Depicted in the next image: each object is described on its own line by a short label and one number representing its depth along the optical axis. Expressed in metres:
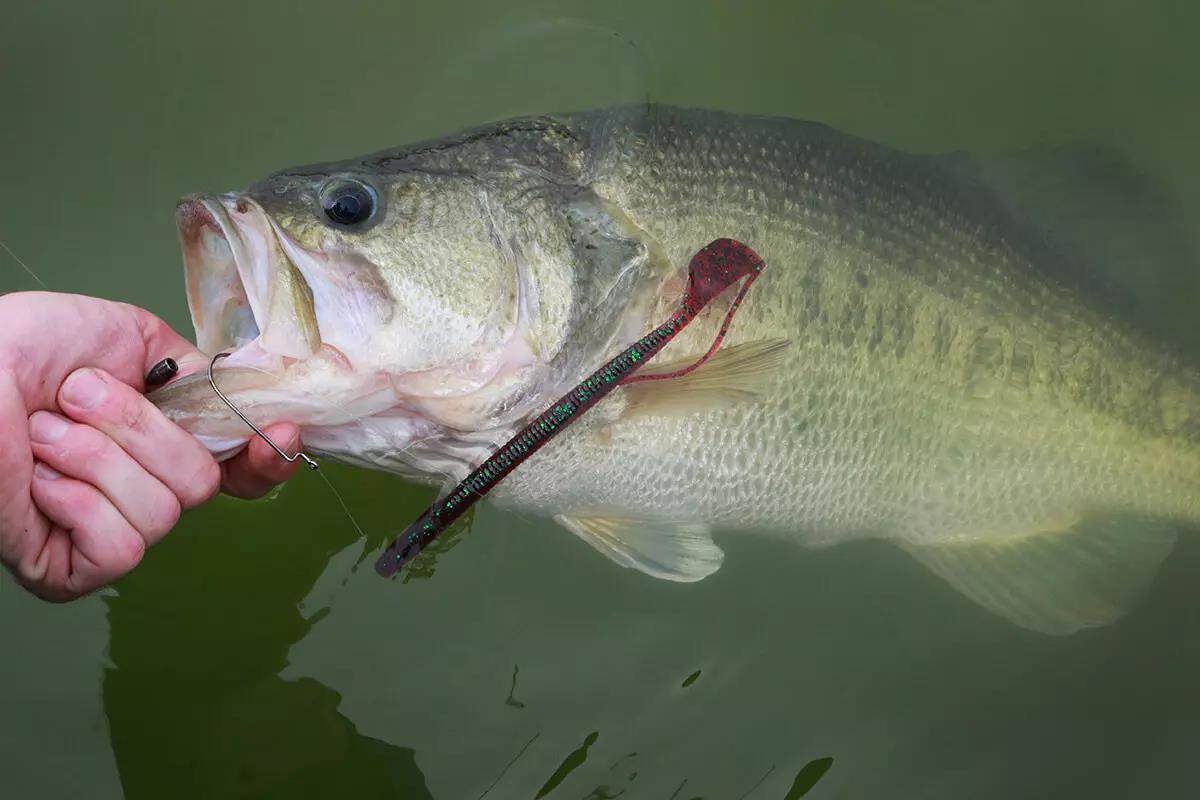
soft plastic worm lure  1.12
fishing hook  1.07
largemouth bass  1.11
